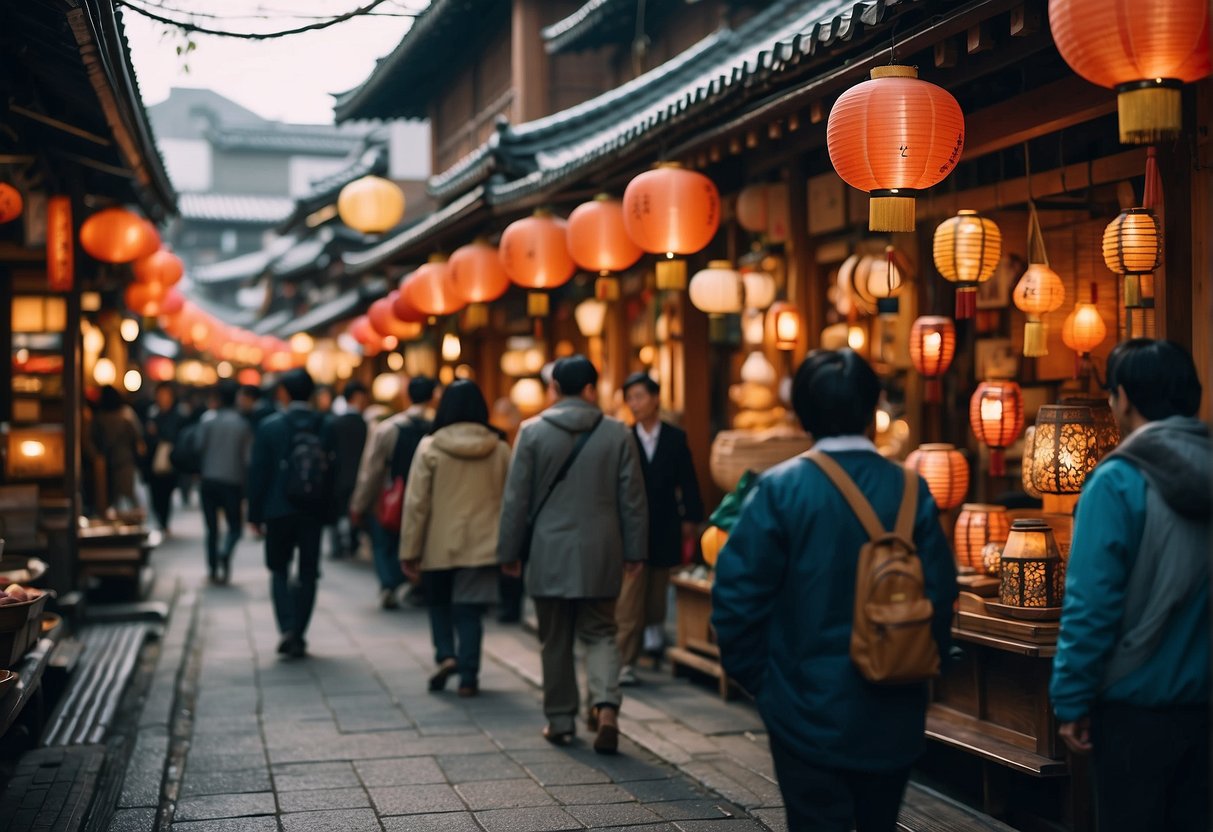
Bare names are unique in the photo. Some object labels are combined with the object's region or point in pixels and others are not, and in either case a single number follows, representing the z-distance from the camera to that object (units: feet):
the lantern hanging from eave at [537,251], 39.70
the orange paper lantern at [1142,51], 16.19
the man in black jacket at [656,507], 35.83
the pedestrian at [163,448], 71.41
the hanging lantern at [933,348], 30.32
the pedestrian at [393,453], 45.24
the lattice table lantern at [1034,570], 22.84
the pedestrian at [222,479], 59.57
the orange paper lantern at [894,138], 22.11
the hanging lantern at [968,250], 27.55
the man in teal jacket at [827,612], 15.07
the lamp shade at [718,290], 37.99
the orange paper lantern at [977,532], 26.76
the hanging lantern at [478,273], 46.06
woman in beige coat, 34.04
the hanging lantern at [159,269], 56.24
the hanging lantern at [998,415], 27.55
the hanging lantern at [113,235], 45.16
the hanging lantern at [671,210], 32.86
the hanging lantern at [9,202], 32.97
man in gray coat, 28.81
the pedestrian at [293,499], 39.37
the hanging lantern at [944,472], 29.14
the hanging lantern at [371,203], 57.93
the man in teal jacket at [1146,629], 14.98
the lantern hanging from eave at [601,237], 36.70
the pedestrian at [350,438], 60.75
